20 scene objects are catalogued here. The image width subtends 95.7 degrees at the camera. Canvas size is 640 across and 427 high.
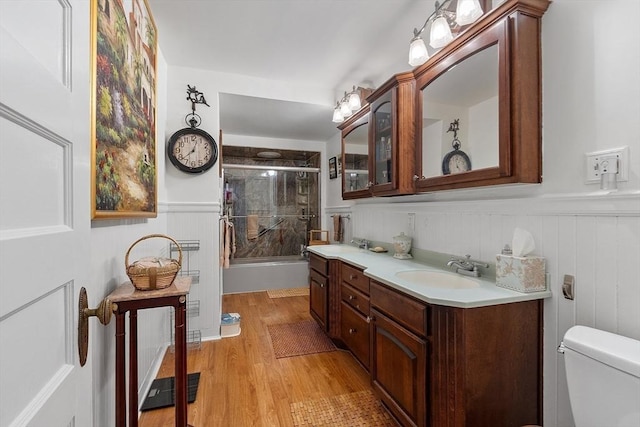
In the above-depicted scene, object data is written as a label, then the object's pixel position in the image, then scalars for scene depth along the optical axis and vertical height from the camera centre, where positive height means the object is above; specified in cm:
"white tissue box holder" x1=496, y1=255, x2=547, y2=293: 126 -27
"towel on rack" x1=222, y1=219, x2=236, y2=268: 298 -33
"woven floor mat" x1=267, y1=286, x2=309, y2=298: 405 -113
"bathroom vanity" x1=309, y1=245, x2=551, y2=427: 116 -61
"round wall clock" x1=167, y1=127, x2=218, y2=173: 259 +58
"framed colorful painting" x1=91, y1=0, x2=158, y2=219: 110 +49
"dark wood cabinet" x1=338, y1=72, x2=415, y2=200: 191 +55
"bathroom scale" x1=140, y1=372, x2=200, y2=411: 177 -116
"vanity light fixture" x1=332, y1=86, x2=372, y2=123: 265 +103
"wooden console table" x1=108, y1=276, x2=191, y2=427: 120 -55
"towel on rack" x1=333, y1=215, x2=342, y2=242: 353 -18
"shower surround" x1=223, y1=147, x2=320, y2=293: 454 +11
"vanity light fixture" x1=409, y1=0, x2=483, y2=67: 141 +100
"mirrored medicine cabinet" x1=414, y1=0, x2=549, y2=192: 124 +55
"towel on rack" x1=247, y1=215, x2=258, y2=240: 490 -22
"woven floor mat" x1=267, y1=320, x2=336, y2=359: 243 -114
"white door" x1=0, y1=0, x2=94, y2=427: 38 +1
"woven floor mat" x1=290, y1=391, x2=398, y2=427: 160 -115
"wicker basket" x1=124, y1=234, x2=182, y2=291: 125 -26
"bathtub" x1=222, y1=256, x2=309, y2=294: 418 -91
